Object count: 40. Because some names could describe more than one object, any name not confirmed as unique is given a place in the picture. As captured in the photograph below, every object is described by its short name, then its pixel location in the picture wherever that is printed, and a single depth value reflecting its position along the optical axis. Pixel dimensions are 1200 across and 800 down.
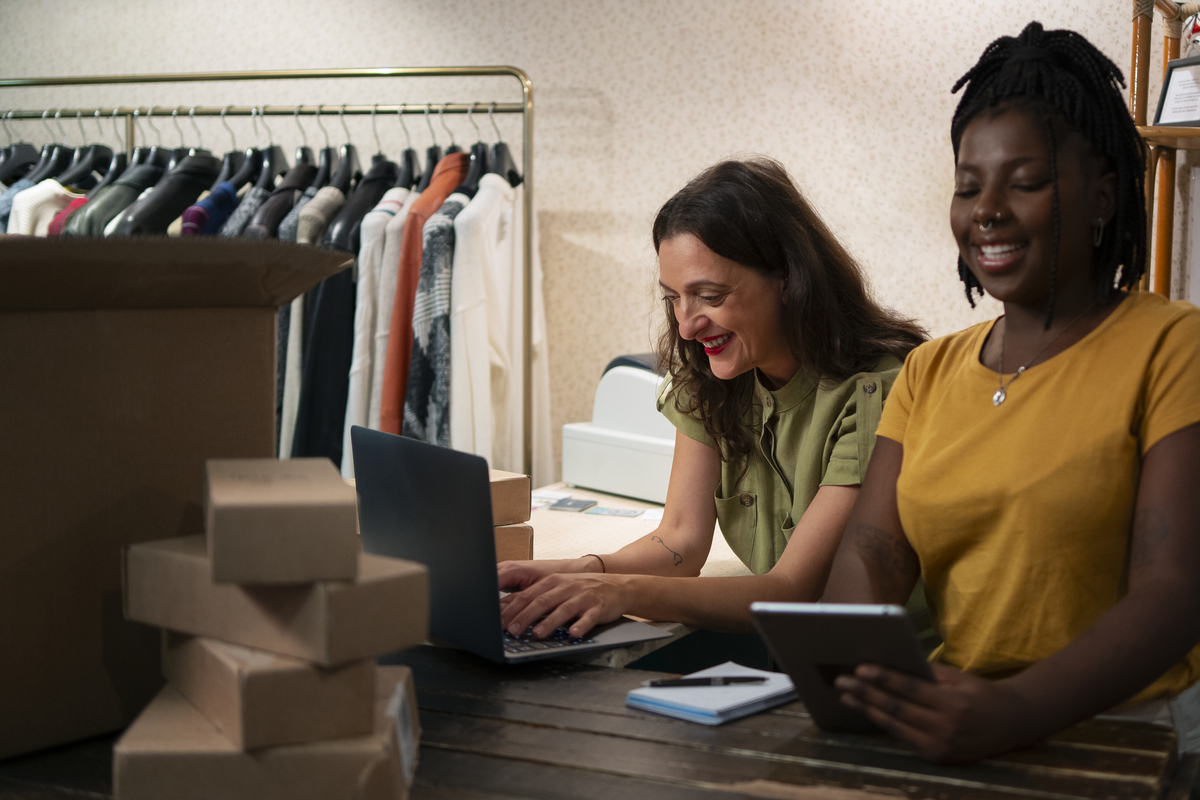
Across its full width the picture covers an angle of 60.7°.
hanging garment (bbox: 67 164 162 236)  2.67
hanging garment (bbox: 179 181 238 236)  2.59
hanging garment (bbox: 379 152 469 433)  2.49
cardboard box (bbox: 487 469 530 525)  1.38
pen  0.92
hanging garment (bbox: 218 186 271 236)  2.64
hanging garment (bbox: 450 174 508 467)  2.46
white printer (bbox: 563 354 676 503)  2.15
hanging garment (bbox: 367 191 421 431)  2.51
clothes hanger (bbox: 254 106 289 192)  2.77
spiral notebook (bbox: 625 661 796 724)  0.86
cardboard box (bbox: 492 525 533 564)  1.39
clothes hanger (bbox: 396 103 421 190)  2.72
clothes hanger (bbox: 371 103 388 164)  2.74
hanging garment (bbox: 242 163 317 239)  2.59
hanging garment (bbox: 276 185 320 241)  2.56
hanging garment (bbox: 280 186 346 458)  2.52
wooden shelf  2.00
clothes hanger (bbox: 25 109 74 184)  2.99
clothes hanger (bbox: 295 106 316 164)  2.84
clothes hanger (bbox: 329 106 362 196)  2.73
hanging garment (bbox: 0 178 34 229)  2.79
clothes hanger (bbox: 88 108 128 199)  2.86
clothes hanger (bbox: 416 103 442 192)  2.71
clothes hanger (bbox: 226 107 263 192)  2.80
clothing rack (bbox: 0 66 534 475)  2.56
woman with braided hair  0.85
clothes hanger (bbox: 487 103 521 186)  2.68
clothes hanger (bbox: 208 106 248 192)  2.83
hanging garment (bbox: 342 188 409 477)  2.50
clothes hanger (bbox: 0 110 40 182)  3.05
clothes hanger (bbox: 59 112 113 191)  2.95
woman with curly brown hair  1.31
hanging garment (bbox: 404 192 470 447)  2.44
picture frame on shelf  2.03
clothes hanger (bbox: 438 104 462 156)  2.79
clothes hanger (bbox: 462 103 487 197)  2.64
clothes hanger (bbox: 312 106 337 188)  2.75
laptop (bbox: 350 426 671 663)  0.95
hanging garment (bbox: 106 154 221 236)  2.63
